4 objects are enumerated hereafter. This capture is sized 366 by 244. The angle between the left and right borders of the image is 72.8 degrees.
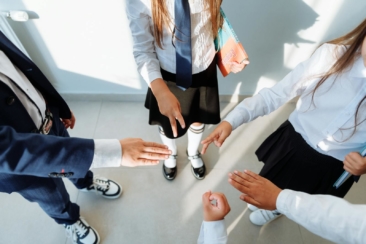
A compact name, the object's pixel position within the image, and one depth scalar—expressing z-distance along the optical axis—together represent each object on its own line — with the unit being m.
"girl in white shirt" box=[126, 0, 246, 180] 0.72
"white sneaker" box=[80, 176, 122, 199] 1.21
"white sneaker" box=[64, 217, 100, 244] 1.08
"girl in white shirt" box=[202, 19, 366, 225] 0.65
